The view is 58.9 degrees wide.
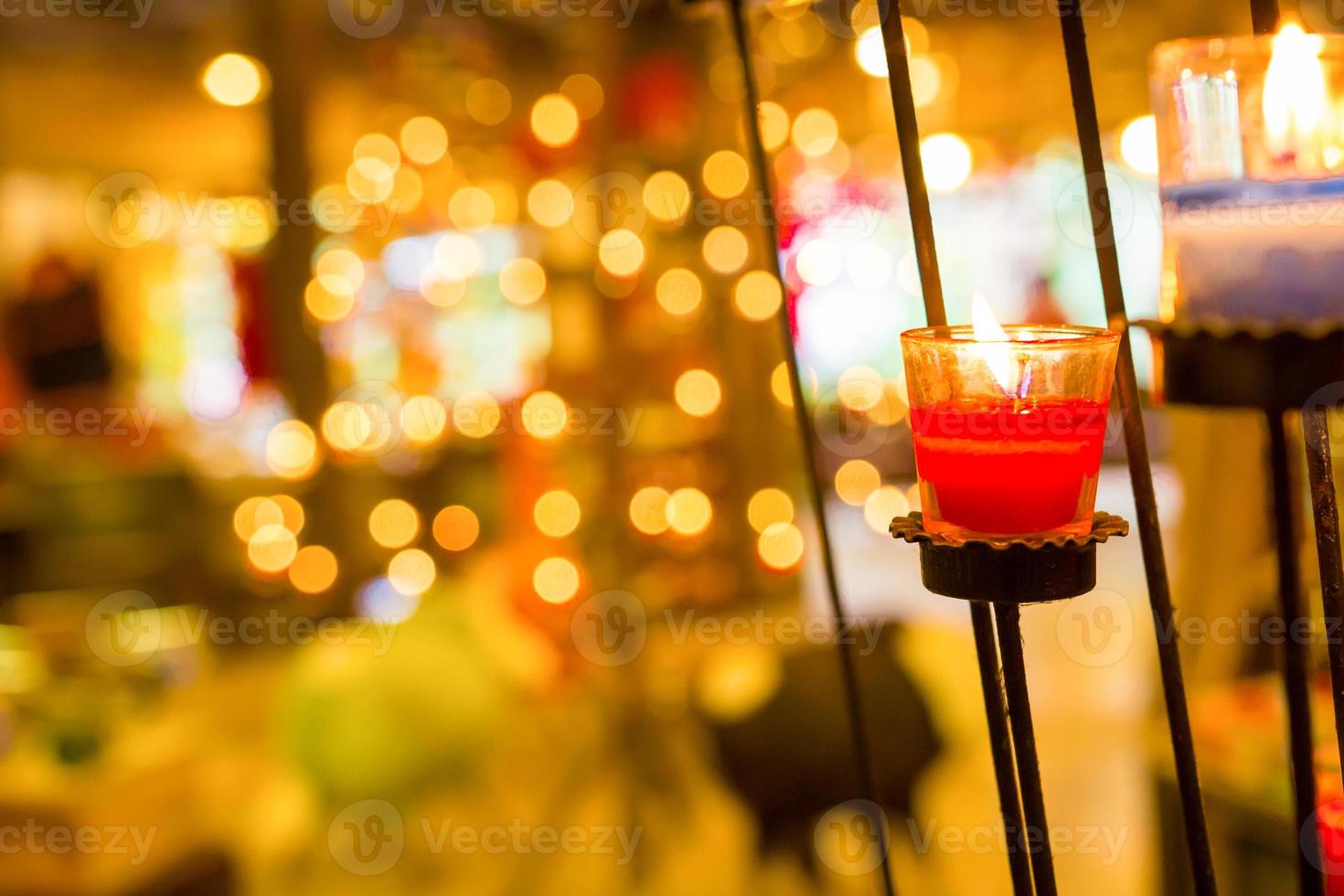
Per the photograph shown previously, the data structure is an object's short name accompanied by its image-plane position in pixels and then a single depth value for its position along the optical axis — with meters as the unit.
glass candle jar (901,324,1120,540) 0.54
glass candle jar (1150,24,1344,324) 0.54
